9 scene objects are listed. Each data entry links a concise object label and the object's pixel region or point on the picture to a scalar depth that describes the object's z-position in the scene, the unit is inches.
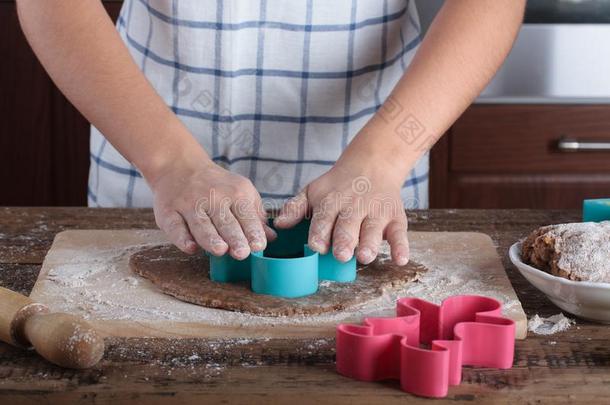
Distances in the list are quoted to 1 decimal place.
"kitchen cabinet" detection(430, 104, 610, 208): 80.6
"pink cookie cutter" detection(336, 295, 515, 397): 42.9
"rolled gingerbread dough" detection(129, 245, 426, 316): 48.1
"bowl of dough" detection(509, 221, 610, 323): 46.5
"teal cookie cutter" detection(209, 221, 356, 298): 48.5
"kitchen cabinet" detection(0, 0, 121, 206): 83.7
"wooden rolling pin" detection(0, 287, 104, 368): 43.4
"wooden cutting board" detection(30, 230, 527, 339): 46.9
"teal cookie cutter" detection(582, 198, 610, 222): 53.5
